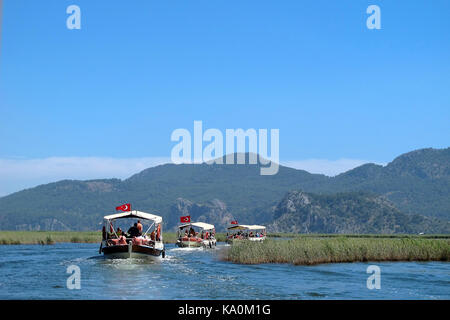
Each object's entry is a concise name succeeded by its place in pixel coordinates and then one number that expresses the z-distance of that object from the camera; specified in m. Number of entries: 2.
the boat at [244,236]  80.13
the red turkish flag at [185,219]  68.29
